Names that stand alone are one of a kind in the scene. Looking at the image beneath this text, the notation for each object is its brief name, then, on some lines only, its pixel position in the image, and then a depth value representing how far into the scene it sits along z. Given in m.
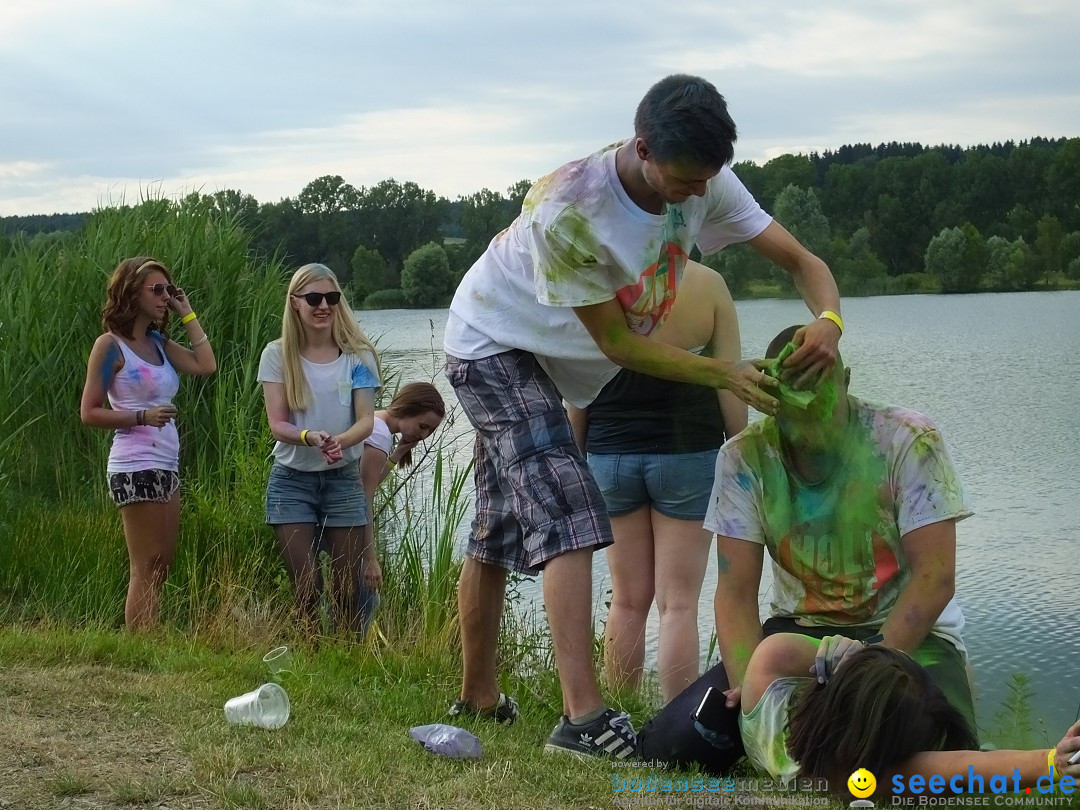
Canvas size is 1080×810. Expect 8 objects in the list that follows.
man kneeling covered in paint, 3.42
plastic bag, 3.56
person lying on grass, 2.93
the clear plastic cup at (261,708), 3.94
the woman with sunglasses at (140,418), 5.89
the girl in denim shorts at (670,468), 4.63
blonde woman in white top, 5.95
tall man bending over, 3.41
